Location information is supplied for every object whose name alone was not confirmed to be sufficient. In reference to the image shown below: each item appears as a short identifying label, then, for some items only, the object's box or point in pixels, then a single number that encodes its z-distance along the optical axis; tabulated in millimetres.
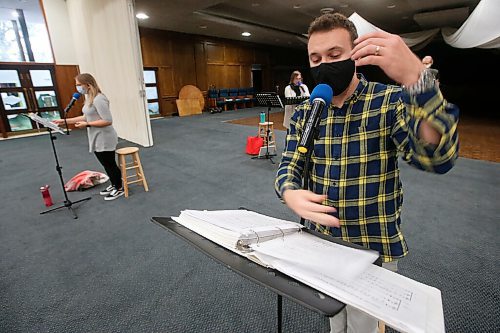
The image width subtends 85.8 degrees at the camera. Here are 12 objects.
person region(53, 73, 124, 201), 2975
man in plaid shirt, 784
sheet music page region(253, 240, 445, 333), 457
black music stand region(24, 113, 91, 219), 2621
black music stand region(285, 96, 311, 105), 4034
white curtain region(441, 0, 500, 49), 3939
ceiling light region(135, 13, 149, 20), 7646
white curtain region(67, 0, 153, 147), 5402
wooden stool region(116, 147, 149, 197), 3283
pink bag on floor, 3574
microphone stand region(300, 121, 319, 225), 664
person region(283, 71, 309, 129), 4617
